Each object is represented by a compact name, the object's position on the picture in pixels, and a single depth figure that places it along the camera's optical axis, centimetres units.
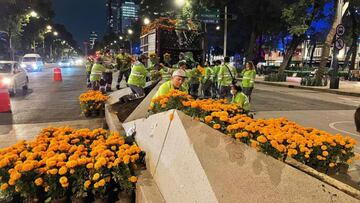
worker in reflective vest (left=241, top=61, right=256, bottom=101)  1172
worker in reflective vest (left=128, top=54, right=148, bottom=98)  1057
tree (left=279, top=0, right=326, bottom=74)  2566
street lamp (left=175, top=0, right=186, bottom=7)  3683
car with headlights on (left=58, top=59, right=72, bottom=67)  7581
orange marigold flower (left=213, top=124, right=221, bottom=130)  377
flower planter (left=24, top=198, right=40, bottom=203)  361
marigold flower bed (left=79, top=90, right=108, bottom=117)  1022
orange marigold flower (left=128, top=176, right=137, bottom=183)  367
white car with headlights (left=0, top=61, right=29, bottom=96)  1642
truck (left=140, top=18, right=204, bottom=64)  1906
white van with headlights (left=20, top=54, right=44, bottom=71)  4312
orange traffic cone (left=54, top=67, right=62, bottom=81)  2672
